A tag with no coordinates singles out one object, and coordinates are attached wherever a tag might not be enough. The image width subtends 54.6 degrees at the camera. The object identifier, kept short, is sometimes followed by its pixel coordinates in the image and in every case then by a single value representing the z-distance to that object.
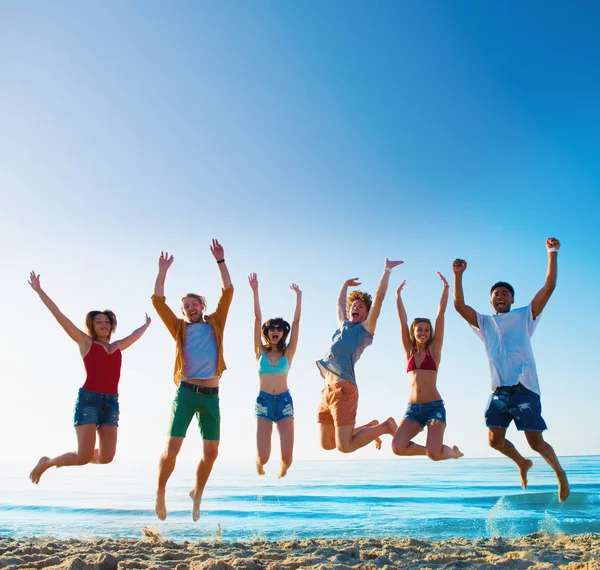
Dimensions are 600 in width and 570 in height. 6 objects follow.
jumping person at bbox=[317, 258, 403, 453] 7.58
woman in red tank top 7.37
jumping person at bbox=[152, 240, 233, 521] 7.20
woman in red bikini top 7.39
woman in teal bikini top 7.79
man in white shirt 6.95
